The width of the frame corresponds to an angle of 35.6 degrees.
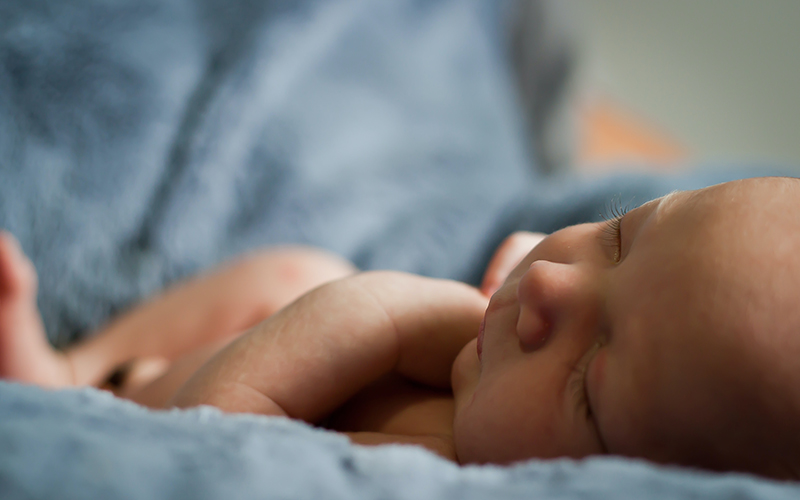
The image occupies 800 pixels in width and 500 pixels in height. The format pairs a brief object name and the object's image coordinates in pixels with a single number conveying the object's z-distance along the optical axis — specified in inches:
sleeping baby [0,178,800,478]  11.0
